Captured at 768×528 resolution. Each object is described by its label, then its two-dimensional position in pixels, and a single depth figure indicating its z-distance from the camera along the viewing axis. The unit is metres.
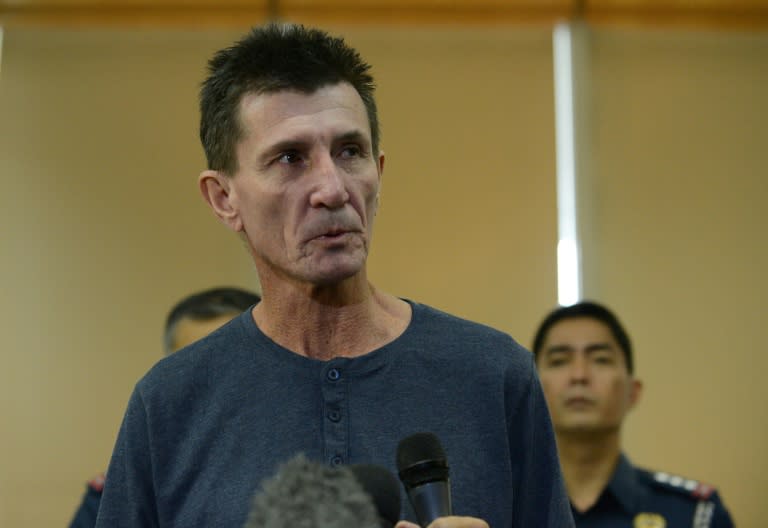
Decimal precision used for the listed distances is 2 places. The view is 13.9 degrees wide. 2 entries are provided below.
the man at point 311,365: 2.70
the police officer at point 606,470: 3.83
